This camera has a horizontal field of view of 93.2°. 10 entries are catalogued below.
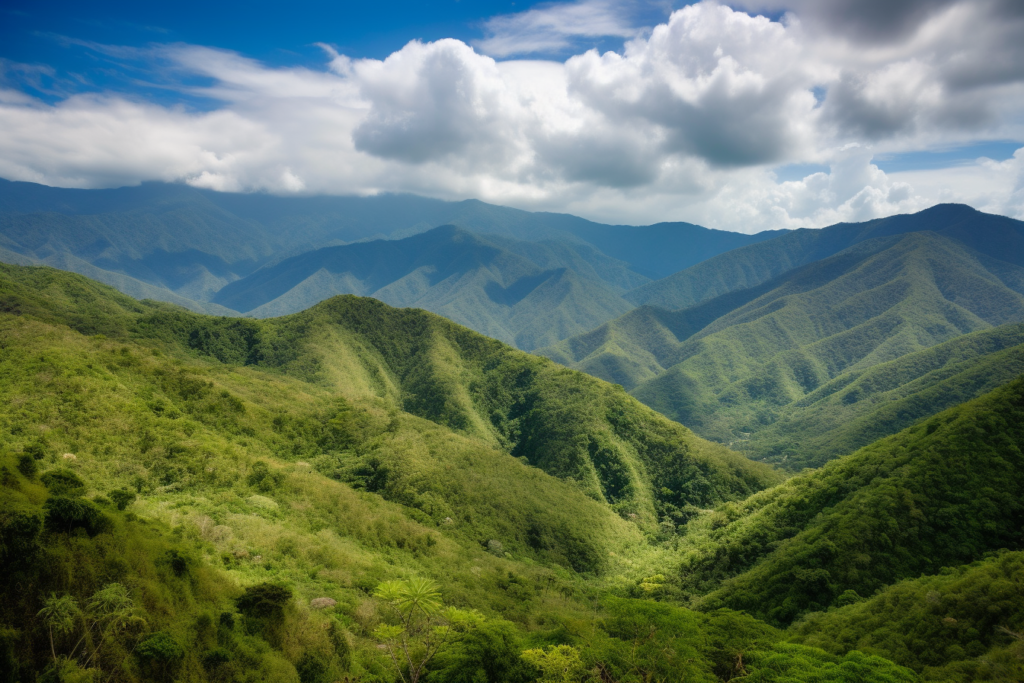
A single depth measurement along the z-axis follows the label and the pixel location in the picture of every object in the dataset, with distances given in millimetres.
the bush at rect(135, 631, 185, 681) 26203
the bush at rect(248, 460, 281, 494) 68125
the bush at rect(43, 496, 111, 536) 28938
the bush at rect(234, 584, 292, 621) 34844
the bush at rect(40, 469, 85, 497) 34594
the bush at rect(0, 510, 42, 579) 25797
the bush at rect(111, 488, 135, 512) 44562
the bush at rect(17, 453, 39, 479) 33875
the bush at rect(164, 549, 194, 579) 32875
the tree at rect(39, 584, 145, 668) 24375
